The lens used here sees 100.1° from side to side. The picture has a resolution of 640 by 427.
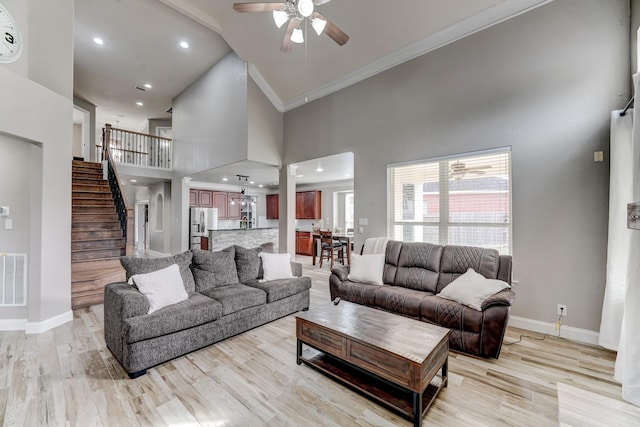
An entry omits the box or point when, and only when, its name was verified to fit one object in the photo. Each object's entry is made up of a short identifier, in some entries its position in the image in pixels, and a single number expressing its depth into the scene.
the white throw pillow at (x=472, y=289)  2.57
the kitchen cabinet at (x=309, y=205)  8.84
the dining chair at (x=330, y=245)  6.46
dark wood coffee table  1.74
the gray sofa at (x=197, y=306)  2.24
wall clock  2.76
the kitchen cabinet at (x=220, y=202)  9.47
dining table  6.52
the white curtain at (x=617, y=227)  2.47
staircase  3.93
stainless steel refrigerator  7.95
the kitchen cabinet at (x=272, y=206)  10.20
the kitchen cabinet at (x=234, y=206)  9.83
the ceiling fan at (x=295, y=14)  2.40
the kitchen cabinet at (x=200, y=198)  8.93
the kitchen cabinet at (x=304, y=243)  8.70
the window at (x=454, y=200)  3.32
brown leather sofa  2.44
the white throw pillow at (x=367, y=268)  3.47
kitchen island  6.64
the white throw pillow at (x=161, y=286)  2.50
